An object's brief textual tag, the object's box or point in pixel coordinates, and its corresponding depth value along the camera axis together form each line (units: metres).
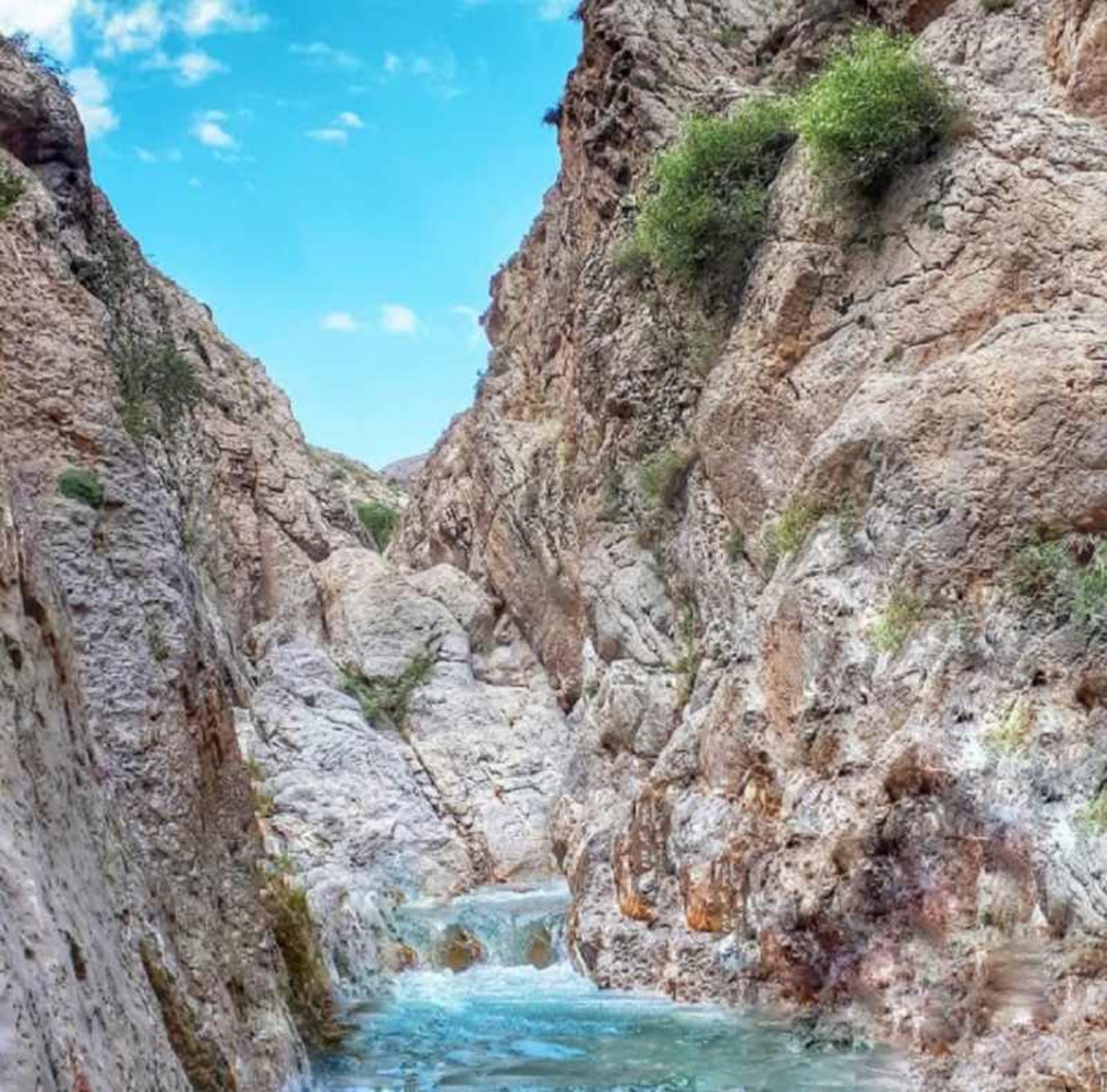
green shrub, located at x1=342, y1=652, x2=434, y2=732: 27.77
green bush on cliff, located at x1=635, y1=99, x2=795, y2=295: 19.42
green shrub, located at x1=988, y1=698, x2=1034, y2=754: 9.59
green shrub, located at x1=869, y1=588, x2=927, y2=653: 11.62
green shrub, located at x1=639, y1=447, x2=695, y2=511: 20.61
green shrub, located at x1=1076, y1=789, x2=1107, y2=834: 8.43
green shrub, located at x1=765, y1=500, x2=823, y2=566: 13.97
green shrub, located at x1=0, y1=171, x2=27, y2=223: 10.25
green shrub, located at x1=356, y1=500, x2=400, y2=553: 57.62
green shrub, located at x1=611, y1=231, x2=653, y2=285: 23.22
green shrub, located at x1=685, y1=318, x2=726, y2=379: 20.08
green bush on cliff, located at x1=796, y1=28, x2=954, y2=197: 15.84
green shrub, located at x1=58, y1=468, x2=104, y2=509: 8.86
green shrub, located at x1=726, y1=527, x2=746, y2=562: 17.67
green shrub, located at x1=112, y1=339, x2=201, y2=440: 11.54
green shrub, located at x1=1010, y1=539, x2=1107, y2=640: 9.78
